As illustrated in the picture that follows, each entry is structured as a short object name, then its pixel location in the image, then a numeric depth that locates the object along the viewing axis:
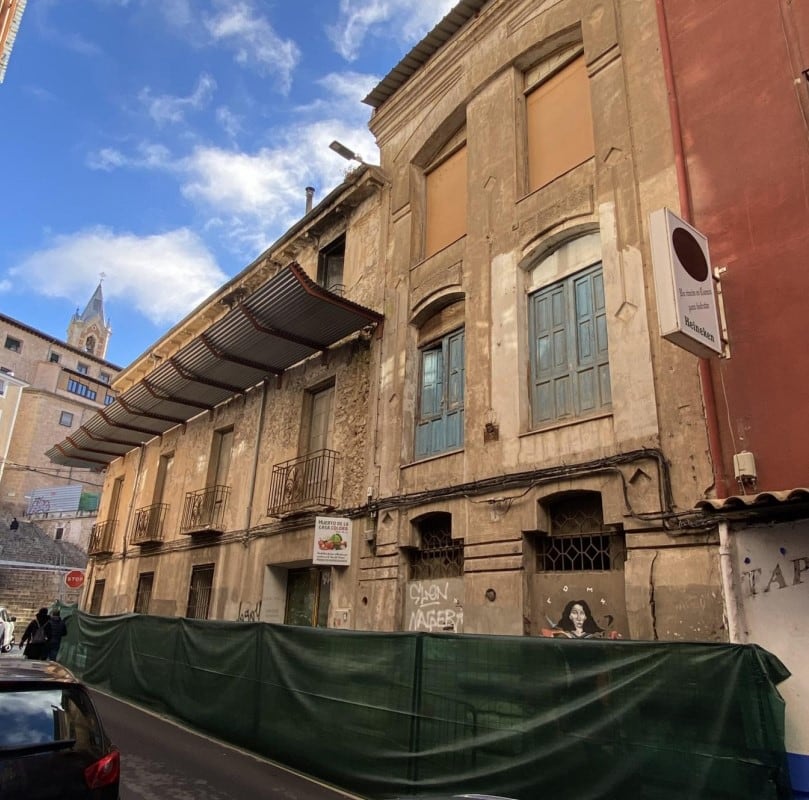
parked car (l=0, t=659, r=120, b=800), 3.81
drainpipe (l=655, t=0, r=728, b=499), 6.55
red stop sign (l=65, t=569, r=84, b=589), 21.33
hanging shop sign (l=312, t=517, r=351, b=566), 11.02
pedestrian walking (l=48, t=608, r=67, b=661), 14.81
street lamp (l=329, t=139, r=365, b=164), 14.25
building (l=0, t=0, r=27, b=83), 24.59
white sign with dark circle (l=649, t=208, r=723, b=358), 6.16
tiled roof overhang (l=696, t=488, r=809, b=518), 5.24
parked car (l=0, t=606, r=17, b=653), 20.53
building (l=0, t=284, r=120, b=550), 49.94
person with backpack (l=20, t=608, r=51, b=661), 14.20
